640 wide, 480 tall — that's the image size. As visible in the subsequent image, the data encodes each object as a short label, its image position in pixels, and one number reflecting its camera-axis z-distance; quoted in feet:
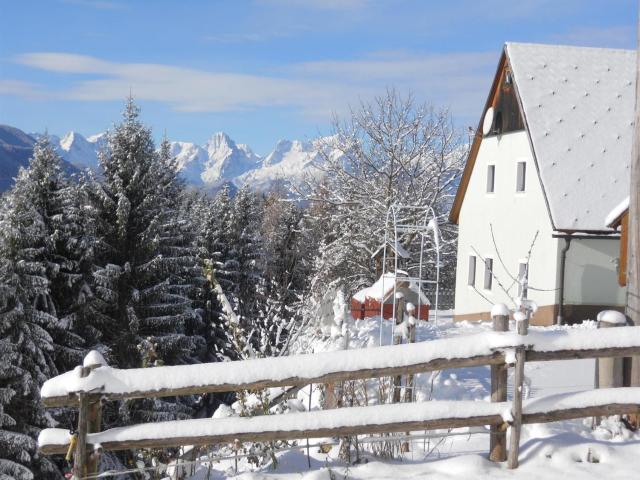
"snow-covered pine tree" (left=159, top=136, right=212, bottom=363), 80.59
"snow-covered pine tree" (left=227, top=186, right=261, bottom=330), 118.73
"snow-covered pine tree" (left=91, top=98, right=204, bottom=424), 74.49
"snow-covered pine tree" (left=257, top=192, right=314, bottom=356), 148.75
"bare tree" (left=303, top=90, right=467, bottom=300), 104.42
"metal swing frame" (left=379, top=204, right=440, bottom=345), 40.16
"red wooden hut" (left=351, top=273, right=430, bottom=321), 70.38
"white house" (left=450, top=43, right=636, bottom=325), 65.36
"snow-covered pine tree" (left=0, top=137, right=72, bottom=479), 56.49
